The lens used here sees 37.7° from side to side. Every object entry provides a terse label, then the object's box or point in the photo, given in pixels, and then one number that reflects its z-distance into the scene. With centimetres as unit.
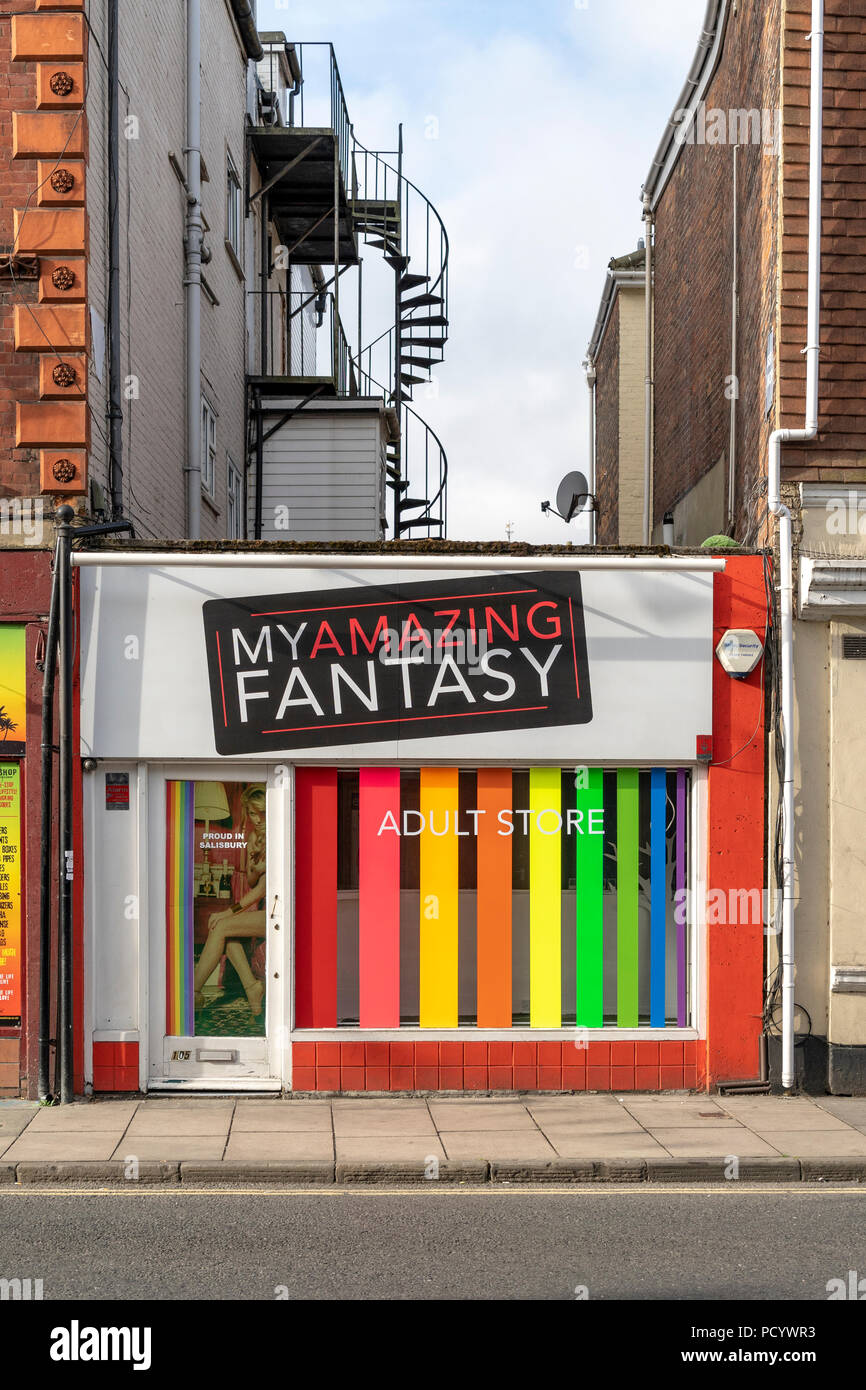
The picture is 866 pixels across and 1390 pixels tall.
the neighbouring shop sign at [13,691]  1002
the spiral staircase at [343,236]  1825
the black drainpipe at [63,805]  973
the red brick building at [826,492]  1017
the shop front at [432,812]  1012
